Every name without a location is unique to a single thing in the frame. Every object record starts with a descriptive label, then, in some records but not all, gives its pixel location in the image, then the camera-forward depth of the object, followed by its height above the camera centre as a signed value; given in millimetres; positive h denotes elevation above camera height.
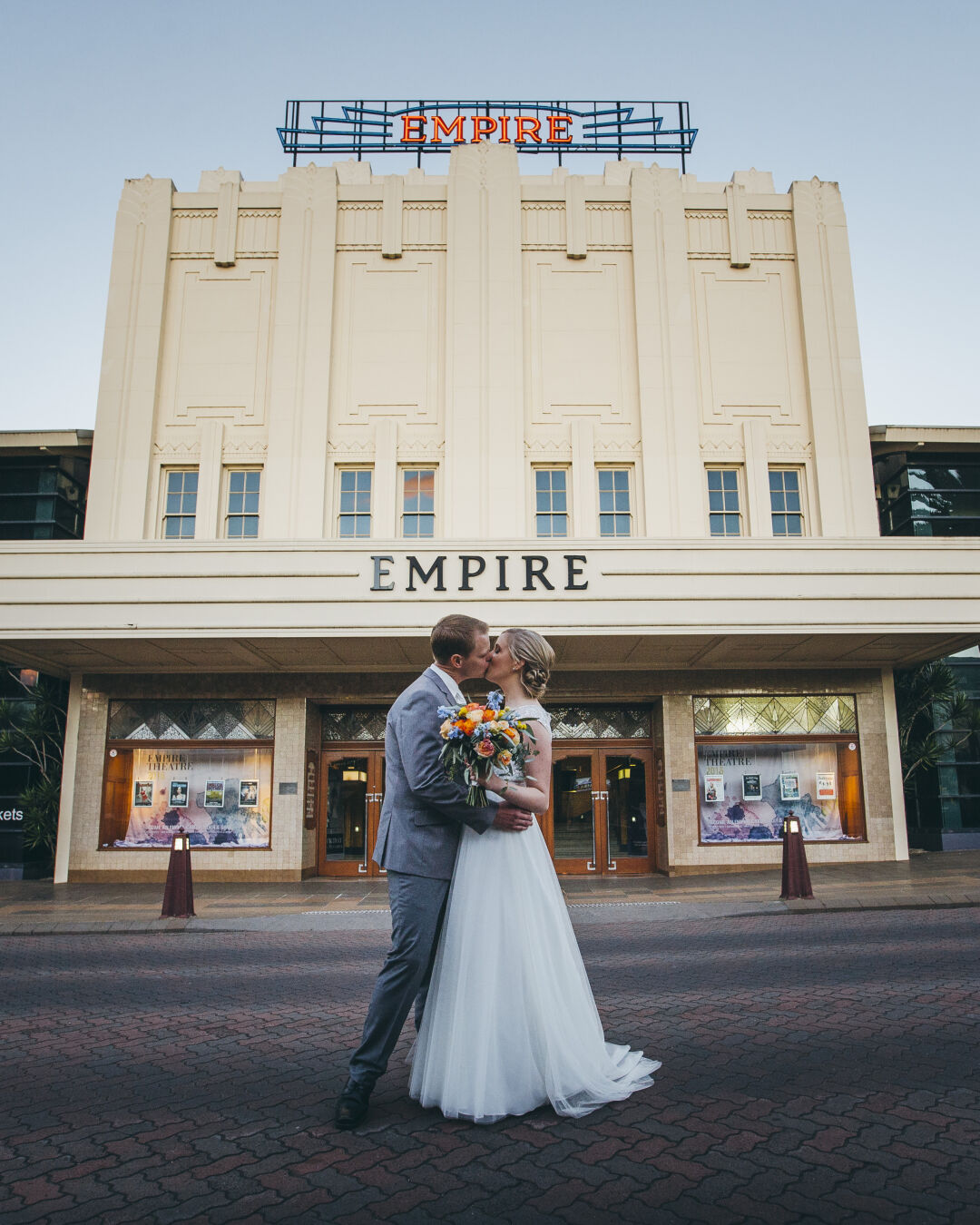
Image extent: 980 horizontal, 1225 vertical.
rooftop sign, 20250 +15274
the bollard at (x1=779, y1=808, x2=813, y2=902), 11062 -684
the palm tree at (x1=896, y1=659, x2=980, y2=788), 17109 +1830
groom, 3637 -123
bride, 3625 -759
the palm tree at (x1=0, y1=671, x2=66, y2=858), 16031 +1224
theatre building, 16109 +6454
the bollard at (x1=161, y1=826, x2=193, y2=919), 10750 -851
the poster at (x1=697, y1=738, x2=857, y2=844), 16375 +392
